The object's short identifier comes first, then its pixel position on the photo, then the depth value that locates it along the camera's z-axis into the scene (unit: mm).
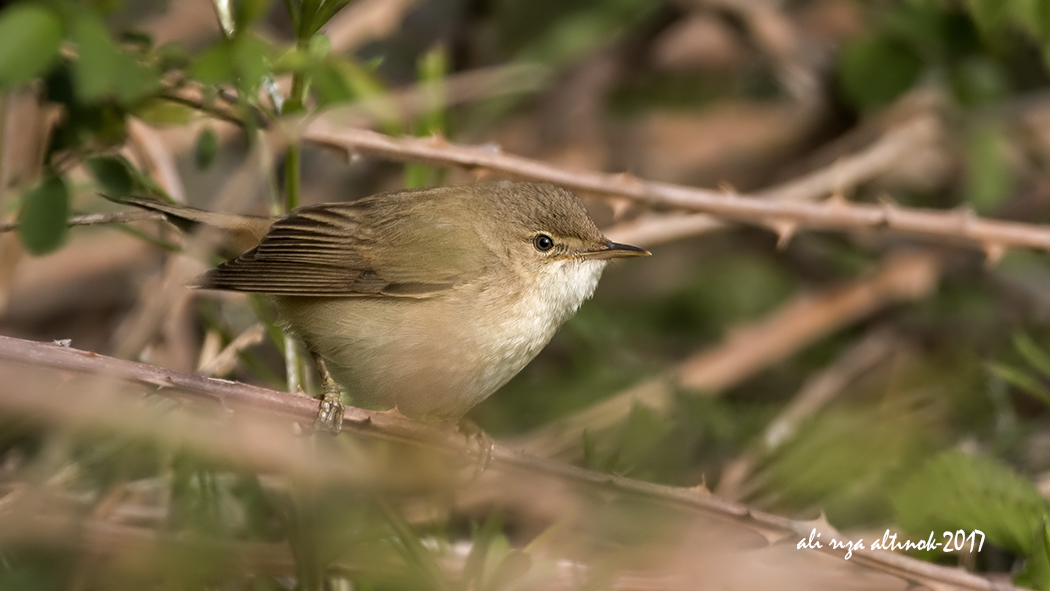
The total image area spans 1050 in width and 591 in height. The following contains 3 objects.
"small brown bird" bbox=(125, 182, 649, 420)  5336
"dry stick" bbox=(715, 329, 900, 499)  6613
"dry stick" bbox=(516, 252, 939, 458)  8570
